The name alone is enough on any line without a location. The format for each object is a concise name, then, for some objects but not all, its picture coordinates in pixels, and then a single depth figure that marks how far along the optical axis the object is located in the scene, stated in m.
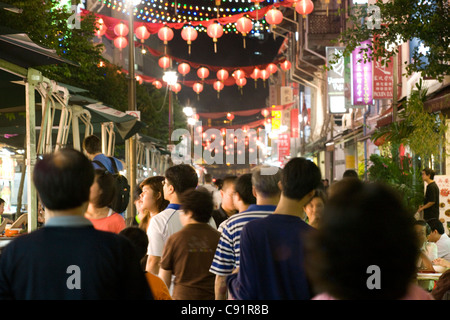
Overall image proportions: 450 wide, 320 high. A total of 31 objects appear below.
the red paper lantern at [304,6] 19.47
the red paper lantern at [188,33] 21.83
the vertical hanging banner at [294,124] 51.34
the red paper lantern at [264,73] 32.59
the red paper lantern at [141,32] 21.86
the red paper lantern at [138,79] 32.98
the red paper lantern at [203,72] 29.91
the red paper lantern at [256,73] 32.84
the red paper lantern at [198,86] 35.31
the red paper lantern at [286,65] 33.88
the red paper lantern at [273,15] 20.62
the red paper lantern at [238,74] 31.98
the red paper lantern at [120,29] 21.02
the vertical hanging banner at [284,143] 52.90
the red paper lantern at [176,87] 33.56
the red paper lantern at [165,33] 21.56
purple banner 20.42
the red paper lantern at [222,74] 31.84
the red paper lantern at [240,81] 32.38
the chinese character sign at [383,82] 19.48
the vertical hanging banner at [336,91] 26.86
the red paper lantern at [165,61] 26.61
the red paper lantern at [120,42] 21.53
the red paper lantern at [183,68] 28.24
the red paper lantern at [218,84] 34.81
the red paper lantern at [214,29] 21.22
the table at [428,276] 6.93
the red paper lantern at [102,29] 20.84
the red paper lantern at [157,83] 33.12
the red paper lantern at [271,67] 32.66
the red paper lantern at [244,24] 20.83
